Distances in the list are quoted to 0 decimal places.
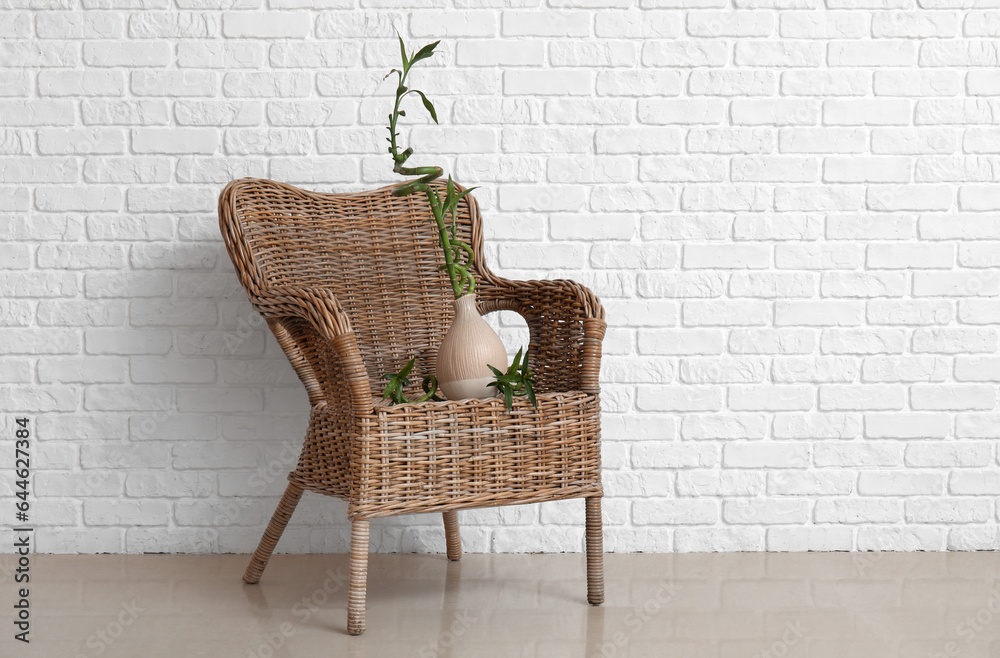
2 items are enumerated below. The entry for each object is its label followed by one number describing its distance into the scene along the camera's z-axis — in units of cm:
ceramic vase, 458
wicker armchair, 447
